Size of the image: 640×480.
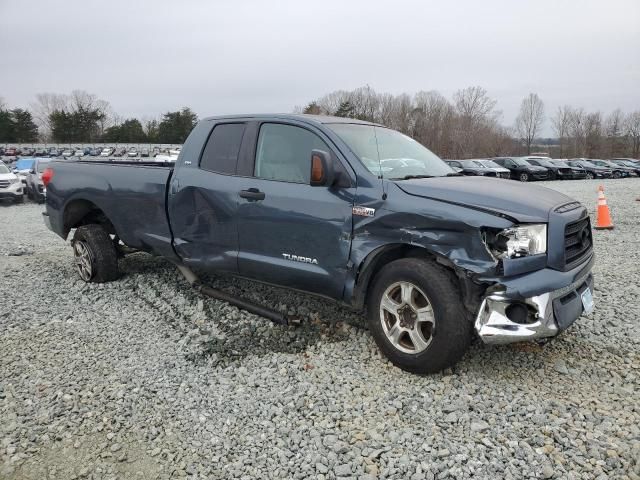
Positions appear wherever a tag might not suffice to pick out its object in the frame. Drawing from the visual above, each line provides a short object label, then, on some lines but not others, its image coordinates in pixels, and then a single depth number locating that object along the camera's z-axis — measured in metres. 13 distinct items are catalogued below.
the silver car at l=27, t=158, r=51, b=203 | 17.25
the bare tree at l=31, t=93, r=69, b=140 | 79.64
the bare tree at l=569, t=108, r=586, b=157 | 71.75
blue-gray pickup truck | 3.15
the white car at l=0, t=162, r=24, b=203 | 16.75
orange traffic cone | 9.40
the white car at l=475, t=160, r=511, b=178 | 26.00
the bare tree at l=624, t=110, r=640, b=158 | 70.38
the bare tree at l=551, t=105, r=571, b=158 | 75.81
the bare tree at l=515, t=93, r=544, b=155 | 77.94
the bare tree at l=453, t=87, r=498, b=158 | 61.38
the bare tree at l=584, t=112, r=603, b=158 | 70.44
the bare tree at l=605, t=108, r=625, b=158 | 69.81
